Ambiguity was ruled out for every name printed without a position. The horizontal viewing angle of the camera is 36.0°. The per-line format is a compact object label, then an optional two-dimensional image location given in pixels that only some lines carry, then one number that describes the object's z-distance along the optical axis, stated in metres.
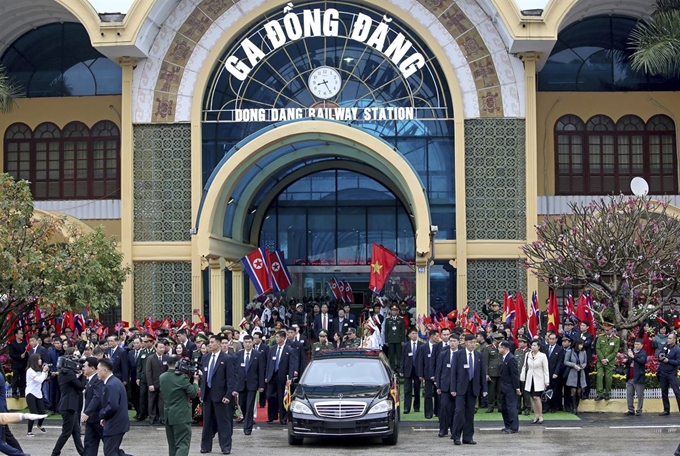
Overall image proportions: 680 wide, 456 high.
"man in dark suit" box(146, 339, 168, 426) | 21.00
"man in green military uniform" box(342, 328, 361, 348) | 24.81
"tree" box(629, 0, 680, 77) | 29.25
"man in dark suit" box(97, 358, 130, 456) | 14.09
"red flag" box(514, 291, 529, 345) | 25.75
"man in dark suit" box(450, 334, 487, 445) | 18.05
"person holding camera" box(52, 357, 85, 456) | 16.34
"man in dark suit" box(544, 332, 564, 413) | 21.83
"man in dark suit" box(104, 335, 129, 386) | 22.25
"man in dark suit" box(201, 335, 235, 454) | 17.28
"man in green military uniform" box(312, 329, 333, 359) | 23.02
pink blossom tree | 24.12
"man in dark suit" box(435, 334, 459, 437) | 18.66
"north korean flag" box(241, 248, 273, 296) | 29.66
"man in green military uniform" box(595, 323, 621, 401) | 22.33
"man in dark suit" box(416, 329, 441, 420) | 21.53
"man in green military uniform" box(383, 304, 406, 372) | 26.94
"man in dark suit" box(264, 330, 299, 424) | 21.09
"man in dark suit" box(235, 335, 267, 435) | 19.92
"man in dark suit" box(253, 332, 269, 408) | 21.39
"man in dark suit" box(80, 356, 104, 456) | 14.35
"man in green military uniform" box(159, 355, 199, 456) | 14.83
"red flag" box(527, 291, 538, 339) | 25.02
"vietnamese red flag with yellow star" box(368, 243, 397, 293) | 28.75
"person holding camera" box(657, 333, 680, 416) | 21.19
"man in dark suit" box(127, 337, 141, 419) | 22.50
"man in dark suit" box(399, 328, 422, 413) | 22.42
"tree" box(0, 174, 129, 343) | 23.08
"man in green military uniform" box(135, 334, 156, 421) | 21.91
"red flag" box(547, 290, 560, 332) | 25.41
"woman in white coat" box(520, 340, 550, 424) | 20.66
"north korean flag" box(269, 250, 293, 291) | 32.12
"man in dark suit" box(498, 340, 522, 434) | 19.44
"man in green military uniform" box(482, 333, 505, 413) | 22.30
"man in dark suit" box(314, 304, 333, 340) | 28.83
